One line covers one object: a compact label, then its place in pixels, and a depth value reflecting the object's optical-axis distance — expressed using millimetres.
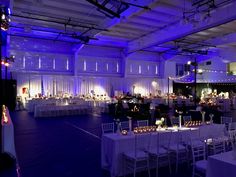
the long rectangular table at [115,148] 4059
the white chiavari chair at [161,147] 4221
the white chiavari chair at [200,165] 3432
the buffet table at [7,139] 4684
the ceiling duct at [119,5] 7267
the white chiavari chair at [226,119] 7045
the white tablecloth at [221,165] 2791
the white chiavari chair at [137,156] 3876
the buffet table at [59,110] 11529
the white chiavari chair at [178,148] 4339
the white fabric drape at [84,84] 15533
